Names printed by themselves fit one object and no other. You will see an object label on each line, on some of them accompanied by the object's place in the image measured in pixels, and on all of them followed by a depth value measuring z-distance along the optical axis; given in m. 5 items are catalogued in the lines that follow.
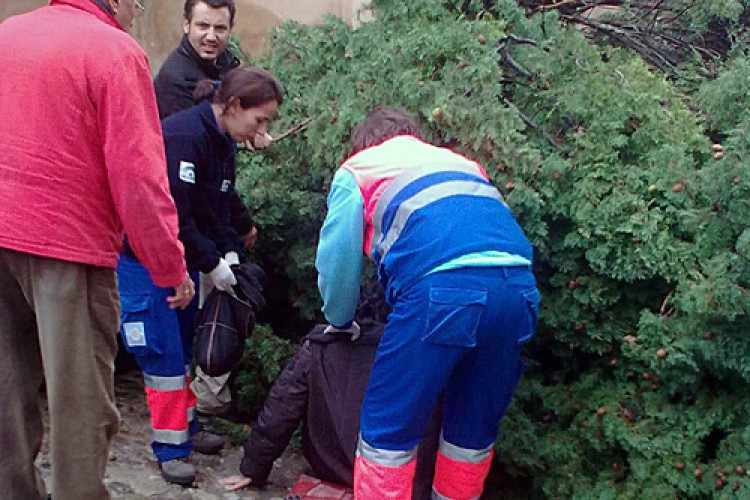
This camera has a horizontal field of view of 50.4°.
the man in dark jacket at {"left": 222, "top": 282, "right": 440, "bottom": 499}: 3.18
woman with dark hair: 3.17
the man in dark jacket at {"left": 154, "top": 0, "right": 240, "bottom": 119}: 3.62
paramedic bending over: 2.48
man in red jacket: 2.34
